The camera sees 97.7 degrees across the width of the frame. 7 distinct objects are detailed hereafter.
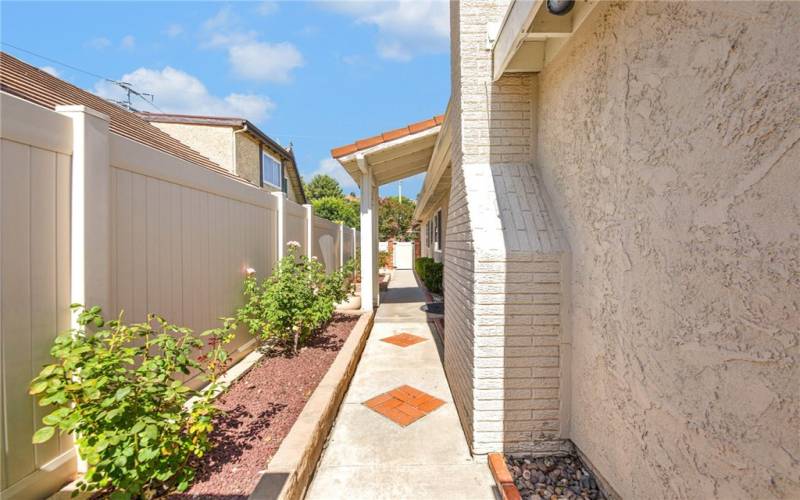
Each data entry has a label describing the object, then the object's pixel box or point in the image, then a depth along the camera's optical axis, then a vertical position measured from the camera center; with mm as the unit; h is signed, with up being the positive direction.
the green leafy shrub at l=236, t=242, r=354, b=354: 4508 -686
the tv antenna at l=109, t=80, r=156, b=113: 20750 +9715
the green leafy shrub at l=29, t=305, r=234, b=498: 1768 -847
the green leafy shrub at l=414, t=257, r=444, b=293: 10195 -693
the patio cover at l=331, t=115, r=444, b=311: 6770 +2026
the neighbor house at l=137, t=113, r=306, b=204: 11992 +4132
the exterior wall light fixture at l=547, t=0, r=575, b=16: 2127 +1497
